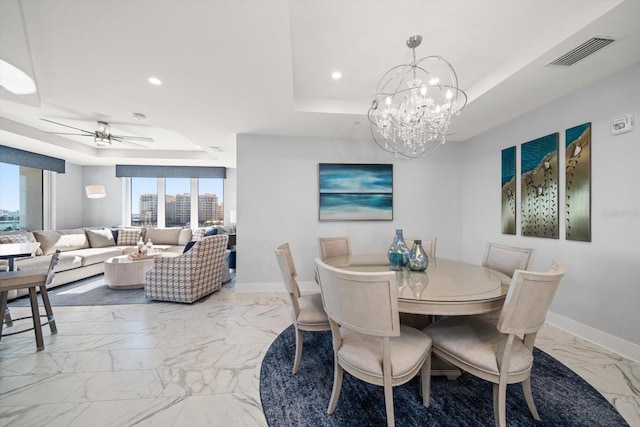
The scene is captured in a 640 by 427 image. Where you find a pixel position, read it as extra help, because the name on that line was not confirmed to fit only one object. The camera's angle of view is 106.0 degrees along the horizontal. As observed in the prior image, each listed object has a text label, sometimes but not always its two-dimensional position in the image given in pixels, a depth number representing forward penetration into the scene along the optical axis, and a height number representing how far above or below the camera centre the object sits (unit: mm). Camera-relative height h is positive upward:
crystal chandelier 2072 +1005
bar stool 2100 -679
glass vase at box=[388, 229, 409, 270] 2012 -358
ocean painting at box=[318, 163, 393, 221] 3902 +333
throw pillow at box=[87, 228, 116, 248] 5191 -590
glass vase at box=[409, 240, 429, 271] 1942 -379
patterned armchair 3176 -863
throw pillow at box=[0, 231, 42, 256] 3815 -435
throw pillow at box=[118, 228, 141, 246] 5506 -591
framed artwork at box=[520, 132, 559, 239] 2617 +299
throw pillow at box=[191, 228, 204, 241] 5624 -520
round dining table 1323 -475
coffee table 3736 -971
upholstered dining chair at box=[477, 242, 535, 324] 1906 -404
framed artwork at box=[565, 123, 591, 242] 2312 +301
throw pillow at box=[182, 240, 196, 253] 3670 -525
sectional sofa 3873 -702
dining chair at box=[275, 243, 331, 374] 1764 -763
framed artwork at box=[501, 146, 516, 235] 3135 +293
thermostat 2039 +771
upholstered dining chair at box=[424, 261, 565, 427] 1205 -752
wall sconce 5434 +456
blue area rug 1397 -1202
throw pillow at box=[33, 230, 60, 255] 4367 -538
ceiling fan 3758 +1237
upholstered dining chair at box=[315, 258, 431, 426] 1146 -659
